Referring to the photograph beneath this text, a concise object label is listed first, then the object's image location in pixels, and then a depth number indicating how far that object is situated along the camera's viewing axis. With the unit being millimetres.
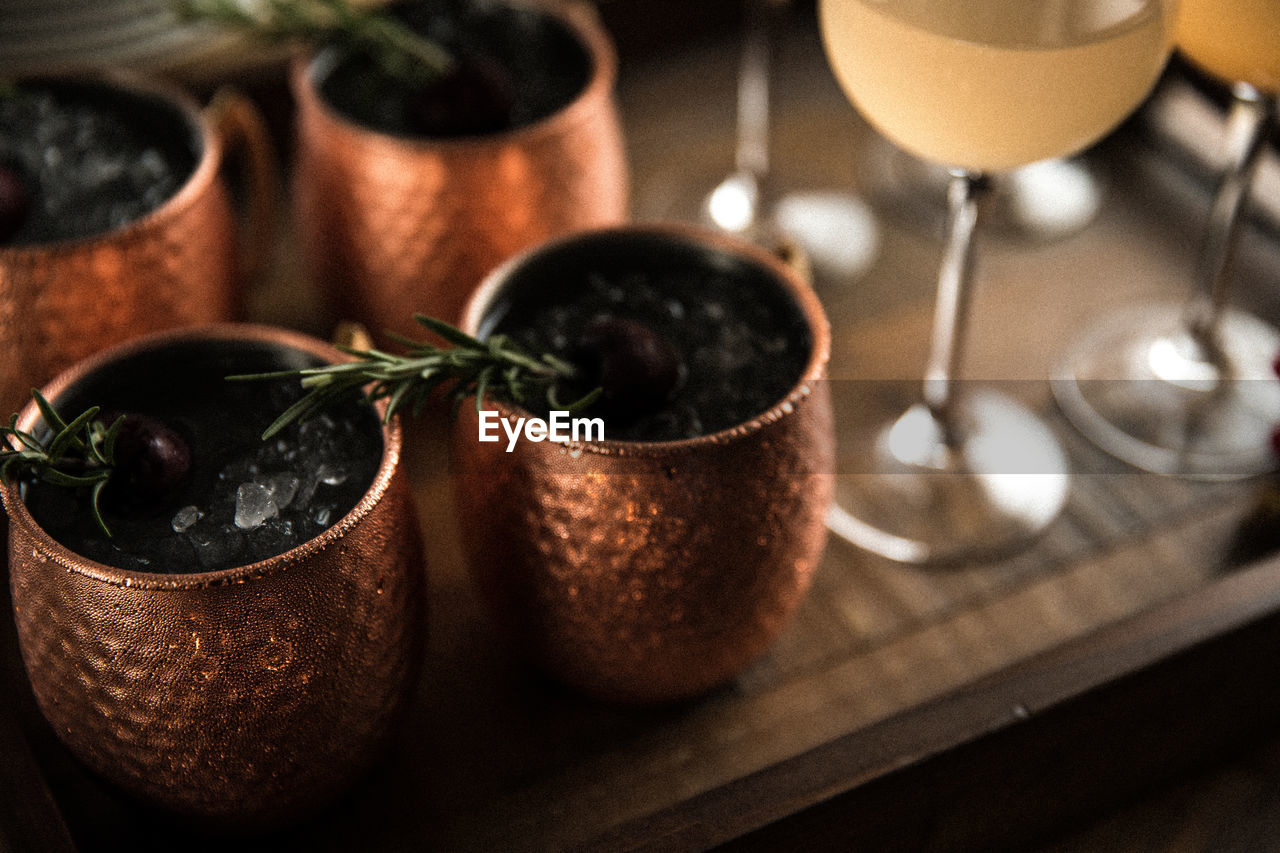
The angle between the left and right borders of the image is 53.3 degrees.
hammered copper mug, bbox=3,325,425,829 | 626
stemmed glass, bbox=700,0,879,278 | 1235
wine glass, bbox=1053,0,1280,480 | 1004
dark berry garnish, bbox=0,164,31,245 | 850
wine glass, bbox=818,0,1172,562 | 778
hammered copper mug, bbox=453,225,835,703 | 694
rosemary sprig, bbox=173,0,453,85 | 977
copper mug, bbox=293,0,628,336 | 923
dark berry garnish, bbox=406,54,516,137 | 938
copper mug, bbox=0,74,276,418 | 828
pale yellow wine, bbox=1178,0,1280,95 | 854
